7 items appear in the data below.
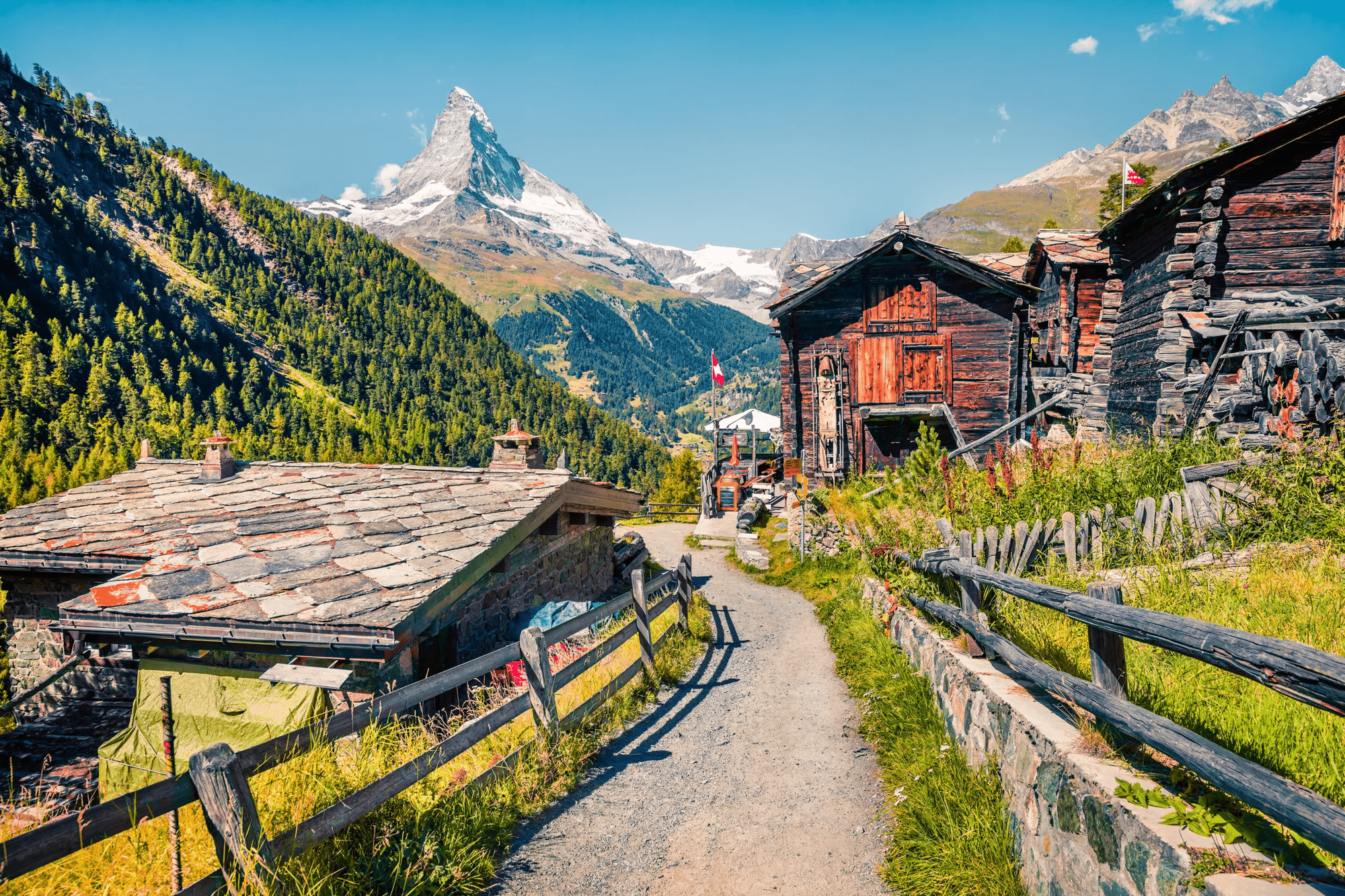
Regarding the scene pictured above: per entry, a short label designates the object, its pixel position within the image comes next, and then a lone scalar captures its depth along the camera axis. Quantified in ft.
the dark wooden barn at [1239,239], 37.73
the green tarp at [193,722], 19.52
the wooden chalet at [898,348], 63.36
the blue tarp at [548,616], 29.96
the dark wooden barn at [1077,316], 53.06
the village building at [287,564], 19.52
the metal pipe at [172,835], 10.62
